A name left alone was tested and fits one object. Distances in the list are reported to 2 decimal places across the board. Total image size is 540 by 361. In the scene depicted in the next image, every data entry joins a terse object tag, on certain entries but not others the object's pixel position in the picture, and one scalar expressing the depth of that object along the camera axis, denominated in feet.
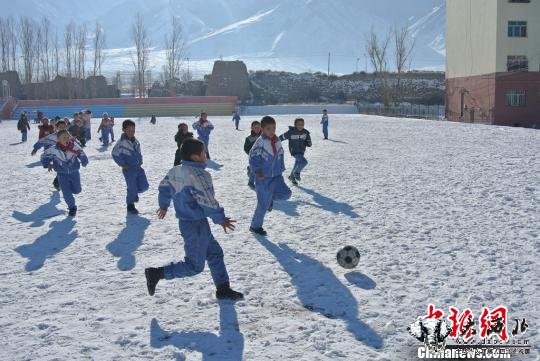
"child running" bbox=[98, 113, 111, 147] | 80.43
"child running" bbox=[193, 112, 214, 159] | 57.88
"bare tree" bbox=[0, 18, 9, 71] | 257.34
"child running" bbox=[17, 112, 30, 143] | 89.56
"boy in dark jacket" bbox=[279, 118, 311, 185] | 39.88
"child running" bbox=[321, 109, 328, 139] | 82.89
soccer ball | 20.11
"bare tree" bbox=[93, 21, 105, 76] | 265.75
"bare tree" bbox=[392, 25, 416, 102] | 205.33
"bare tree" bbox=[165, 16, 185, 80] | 269.50
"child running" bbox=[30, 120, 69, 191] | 34.12
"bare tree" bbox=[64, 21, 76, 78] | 255.70
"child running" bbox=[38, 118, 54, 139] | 55.26
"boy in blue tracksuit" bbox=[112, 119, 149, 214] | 31.04
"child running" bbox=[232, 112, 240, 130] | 115.96
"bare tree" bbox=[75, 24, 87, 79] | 263.29
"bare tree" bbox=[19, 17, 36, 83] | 251.39
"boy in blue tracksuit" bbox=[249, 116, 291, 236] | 25.03
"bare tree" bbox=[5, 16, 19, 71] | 264.39
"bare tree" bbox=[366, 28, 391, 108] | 200.23
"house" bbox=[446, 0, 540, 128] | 131.13
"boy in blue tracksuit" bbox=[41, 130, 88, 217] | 31.07
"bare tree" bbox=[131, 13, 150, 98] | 258.98
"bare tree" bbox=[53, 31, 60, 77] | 275.08
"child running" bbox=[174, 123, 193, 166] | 38.62
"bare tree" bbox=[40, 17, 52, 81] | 261.48
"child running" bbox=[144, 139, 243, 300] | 16.72
